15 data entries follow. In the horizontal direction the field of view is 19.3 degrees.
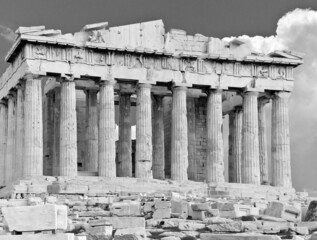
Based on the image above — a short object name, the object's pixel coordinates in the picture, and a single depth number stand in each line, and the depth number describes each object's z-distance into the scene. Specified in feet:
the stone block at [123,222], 88.38
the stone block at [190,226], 92.48
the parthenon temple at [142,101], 159.43
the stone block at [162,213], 101.81
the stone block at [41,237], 59.93
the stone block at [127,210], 102.53
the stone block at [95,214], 102.01
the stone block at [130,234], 77.61
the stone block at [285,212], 102.99
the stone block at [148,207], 105.91
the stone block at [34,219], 60.75
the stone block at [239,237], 74.33
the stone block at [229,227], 90.48
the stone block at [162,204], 105.09
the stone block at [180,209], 102.58
